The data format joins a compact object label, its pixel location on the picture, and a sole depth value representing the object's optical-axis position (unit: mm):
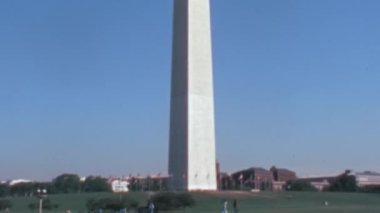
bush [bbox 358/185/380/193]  91675
